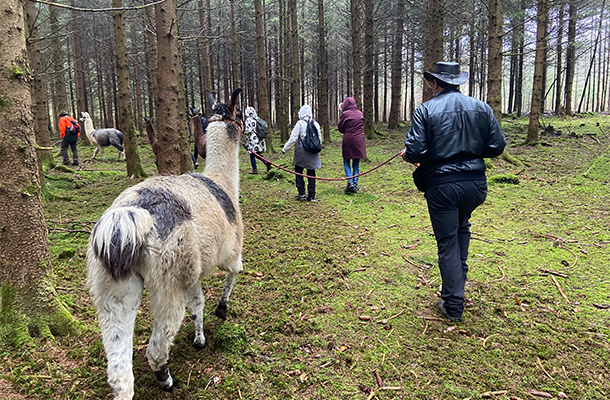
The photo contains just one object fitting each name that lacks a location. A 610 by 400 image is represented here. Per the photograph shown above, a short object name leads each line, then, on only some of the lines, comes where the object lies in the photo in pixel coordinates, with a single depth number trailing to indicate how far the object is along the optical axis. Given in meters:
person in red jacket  13.41
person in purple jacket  8.90
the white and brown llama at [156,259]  2.12
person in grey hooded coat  8.14
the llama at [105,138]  15.49
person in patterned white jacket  10.93
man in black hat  3.43
